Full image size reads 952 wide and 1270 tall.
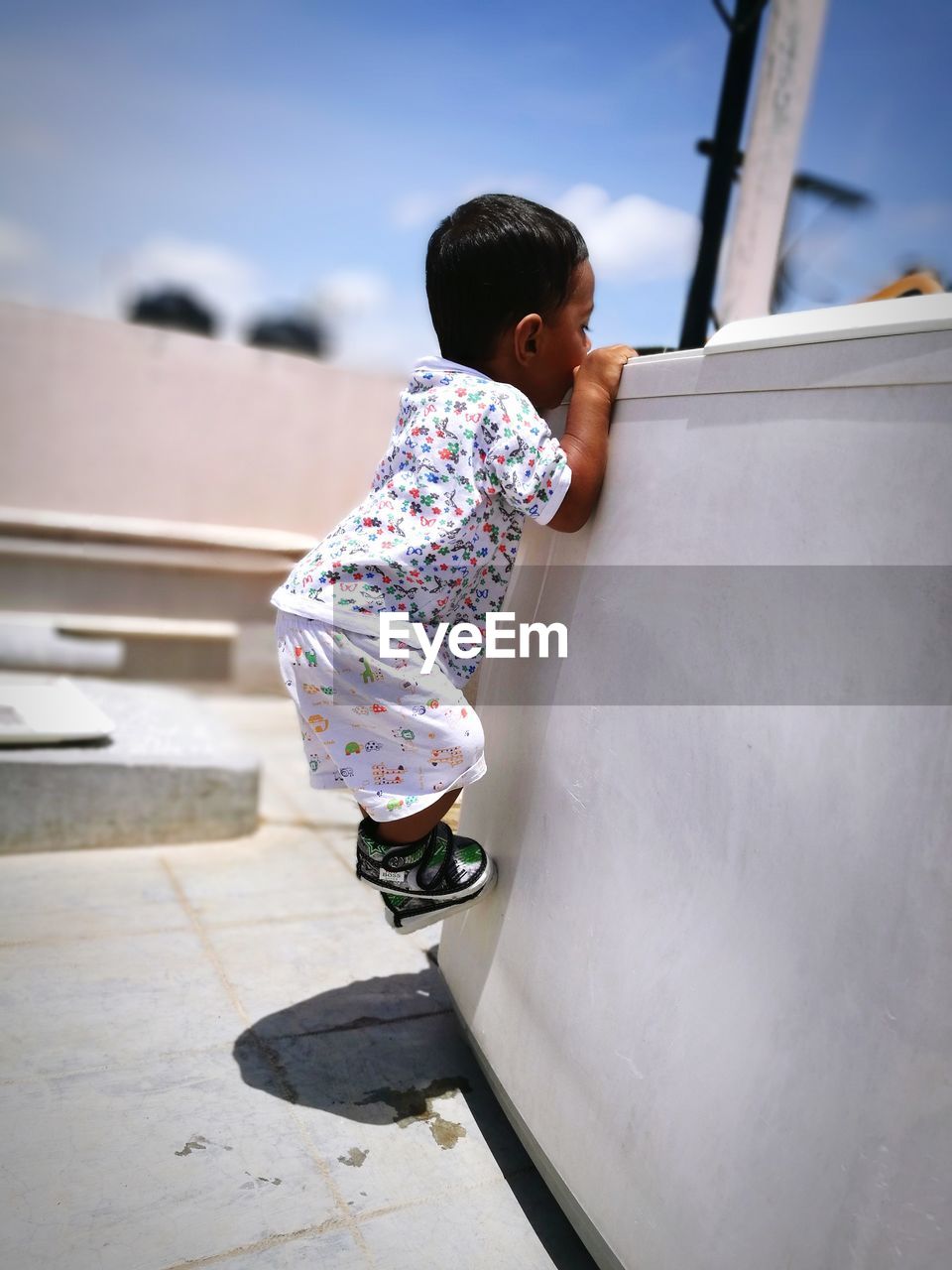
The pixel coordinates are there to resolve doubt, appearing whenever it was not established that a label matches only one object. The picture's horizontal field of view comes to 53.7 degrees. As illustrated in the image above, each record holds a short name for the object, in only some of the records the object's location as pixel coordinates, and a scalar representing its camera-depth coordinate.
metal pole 3.40
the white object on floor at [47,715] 2.84
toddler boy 1.58
